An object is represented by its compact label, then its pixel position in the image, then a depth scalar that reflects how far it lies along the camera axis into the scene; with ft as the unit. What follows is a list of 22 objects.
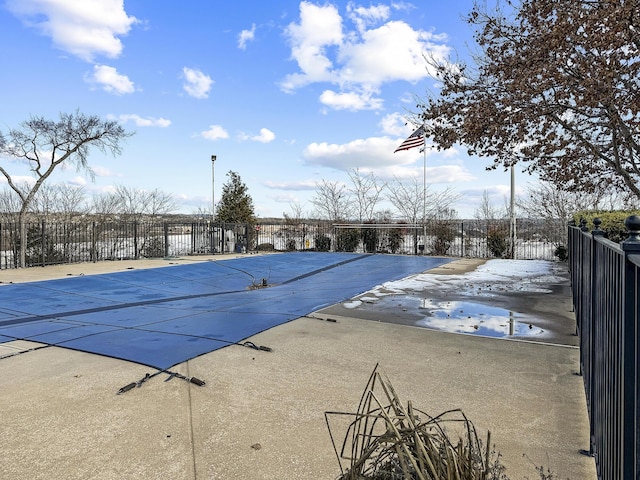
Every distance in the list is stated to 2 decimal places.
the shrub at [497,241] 54.19
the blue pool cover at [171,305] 15.31
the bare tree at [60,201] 64.23
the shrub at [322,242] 64.54
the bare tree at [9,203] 58.28
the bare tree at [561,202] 54.54
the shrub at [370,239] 61.82
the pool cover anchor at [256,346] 14.38
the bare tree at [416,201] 76.23
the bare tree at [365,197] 81.76
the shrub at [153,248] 53.83
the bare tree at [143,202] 77.36
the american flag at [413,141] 52.54
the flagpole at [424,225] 57.56
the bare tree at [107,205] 71.06
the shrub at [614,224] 25.73
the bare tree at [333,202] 84.48
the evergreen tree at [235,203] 64.03
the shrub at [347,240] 62.54
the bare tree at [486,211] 77.61
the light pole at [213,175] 67.15
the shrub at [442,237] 57.21
